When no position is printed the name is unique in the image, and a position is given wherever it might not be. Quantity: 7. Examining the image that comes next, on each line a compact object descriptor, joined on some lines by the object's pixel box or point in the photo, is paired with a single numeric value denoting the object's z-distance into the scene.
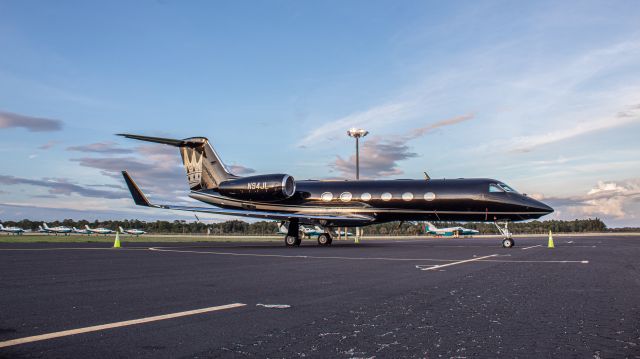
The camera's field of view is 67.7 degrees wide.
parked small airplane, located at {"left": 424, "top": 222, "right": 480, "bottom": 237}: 63.88
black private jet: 24.14
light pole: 47.00
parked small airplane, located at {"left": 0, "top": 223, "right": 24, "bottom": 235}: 76.34
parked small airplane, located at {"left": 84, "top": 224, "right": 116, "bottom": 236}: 90.56
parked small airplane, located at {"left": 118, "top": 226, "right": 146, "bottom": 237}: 83.20
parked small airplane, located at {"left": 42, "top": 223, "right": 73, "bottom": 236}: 82.88
